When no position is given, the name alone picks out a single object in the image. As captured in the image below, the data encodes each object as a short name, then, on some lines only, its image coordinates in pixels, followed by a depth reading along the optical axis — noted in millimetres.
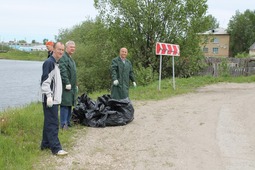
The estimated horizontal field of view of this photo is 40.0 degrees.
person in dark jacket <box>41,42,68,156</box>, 5199
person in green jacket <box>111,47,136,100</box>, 8086
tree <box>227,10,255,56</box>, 69875
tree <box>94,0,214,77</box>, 18906
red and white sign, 12742
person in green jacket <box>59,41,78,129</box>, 6594
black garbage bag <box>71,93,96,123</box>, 7373
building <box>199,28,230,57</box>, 75875
